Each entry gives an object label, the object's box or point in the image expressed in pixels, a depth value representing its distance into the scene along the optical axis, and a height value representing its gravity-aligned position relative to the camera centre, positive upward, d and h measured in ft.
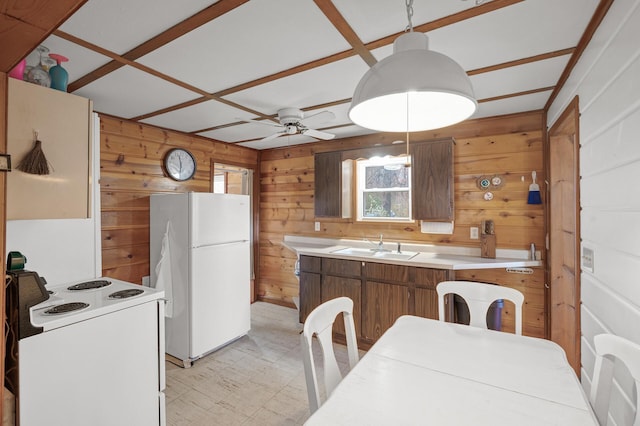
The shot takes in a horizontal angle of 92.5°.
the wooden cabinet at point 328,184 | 12.05 +1.19
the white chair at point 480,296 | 6.09 -1.67
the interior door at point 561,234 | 8.05 -0.52
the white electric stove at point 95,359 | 4.57 -2.45
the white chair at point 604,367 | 3.36 -1.82
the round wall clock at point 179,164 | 11.19 +1.86
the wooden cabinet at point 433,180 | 9.96 +1.11
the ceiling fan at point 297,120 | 8.62 +2.66
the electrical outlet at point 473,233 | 10.05 -0.63
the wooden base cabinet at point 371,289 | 8.90 -2.41
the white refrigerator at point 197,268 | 9.17 -1.71
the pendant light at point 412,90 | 2.93 +1.38
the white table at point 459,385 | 3.24 -2.13
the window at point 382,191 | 11.53 +0.89
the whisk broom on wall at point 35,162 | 5.35 +0.90
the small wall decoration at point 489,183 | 9.68 +0.98
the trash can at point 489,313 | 9.08 -2.98
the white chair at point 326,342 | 4.21 -1.99
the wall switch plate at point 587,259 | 5.20 -0.79
